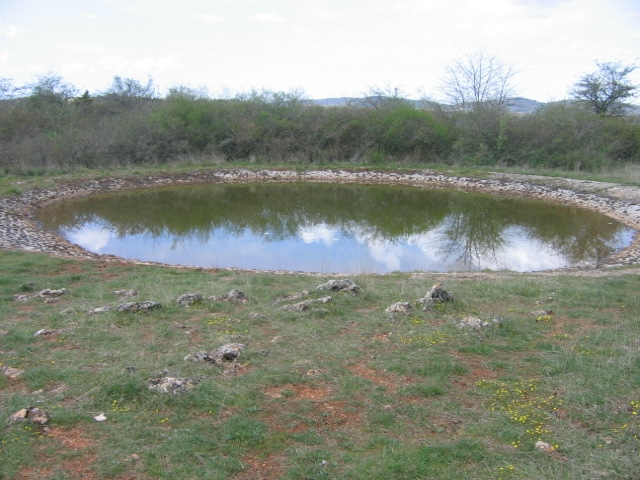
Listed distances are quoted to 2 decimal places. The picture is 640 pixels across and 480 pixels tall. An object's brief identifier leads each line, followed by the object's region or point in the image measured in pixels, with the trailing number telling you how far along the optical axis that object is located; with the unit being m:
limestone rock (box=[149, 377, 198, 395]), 4.84
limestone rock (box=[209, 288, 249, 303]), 7.95
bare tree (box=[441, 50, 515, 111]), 31.84
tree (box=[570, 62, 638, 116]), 30.97
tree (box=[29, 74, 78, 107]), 29.94
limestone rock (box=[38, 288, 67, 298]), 8.20
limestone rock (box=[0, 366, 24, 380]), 5.25
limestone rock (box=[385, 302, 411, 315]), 7.21
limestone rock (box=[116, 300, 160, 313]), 7.16
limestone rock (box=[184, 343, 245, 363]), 5.57
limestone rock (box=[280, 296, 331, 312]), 7.40
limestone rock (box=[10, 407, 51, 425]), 4.34
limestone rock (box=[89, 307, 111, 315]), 7.24
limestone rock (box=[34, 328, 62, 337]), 6.39
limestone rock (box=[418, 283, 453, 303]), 7.50
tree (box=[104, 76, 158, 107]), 36.53
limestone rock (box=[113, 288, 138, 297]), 8.45
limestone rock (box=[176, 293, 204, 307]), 7.64
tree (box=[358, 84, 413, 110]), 33.06
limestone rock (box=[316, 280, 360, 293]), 8.26
